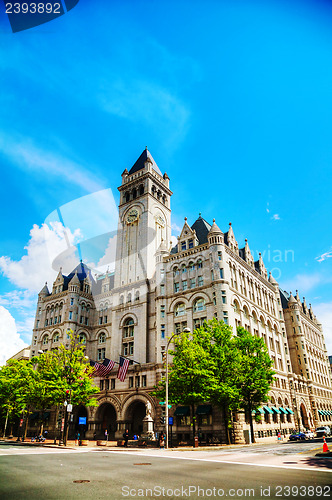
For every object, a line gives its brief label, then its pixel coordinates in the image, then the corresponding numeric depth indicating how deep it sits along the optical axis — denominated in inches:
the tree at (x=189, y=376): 1358.3
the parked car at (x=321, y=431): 1776.3
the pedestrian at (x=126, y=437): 1468.5
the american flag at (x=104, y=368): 1706.4
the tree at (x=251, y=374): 1475.1
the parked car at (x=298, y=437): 1729.8
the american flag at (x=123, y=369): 1669.3
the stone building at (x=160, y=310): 1895.9
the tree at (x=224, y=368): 1353.3
